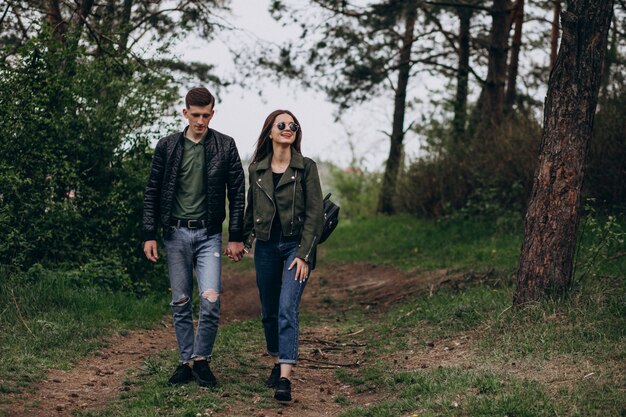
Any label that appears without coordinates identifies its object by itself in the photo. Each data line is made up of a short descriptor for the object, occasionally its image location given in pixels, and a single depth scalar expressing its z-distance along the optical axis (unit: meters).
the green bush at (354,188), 29.39
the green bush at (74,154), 9.91
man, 6.44
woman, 6.24
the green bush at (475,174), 15.12
